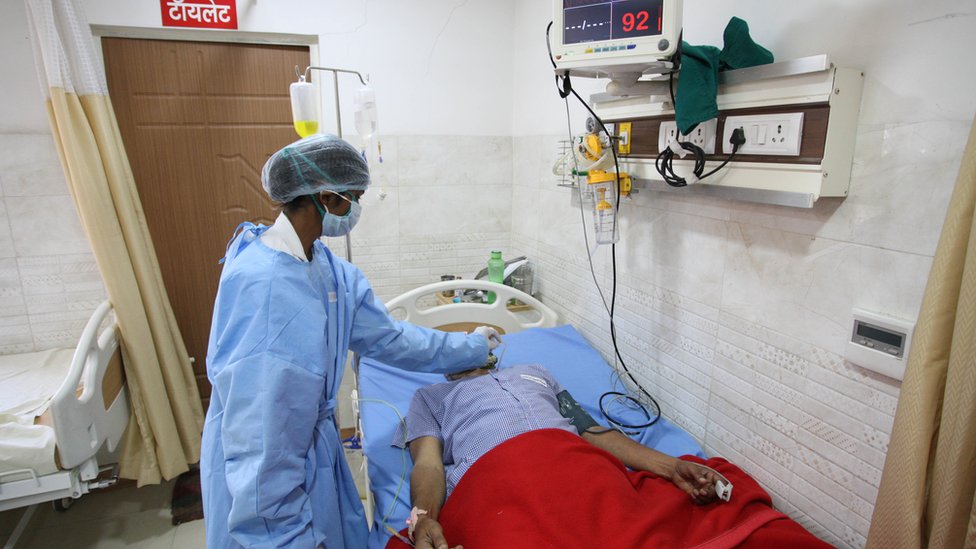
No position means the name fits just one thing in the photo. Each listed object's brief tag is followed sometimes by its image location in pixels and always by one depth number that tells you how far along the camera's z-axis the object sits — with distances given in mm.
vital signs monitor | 1244
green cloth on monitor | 1297
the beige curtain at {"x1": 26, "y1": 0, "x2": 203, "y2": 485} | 2143
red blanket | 1188
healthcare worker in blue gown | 1130
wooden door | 2502
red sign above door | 2377
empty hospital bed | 1835
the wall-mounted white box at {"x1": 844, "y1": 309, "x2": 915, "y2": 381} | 1094
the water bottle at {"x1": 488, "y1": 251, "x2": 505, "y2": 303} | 2711
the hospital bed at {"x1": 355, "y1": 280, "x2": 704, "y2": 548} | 1589
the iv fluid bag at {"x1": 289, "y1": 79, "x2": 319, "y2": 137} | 2066
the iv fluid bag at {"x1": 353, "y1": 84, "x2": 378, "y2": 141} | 2279
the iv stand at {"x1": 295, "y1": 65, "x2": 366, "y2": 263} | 2115
